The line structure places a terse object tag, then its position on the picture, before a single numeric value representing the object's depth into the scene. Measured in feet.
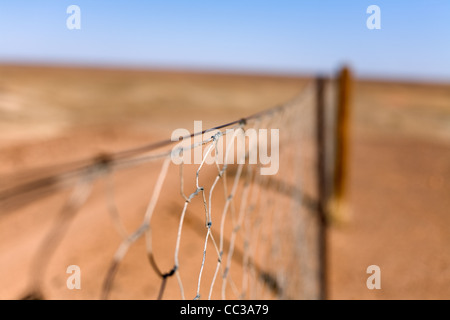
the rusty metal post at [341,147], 13.62
